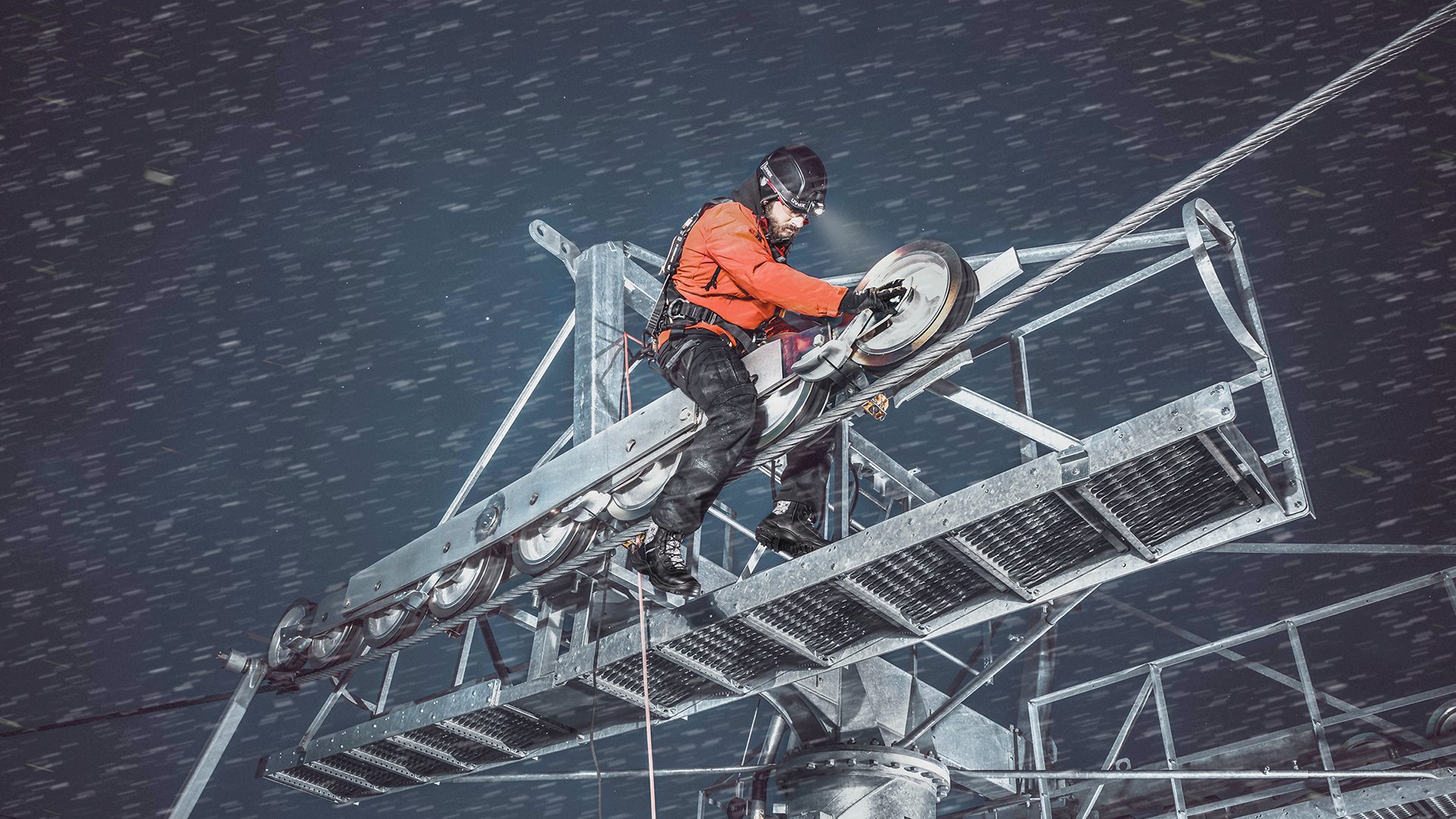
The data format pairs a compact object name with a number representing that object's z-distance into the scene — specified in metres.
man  6.38
